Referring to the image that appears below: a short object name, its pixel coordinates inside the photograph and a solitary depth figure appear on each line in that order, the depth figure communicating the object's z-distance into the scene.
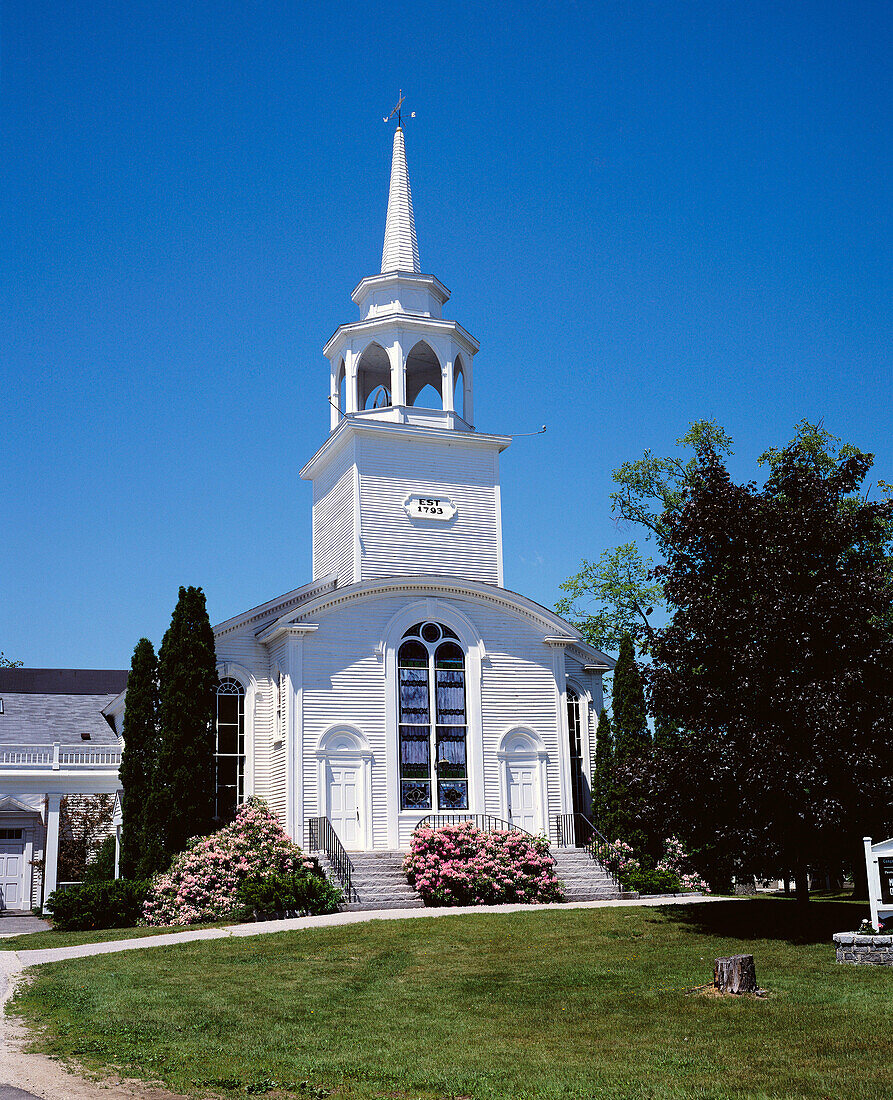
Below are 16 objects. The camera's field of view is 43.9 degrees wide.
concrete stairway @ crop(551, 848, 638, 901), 24.20
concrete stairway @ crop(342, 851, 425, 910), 22.59
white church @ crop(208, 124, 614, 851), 25.84
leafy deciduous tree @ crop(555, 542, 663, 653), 37.56
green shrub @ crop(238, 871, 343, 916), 21.23
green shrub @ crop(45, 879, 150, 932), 21.28
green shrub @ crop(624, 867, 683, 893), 24.66
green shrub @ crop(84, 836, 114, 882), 27.45
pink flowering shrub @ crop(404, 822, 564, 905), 23.02
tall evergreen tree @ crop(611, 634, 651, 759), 28.17
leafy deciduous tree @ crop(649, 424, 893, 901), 15.77
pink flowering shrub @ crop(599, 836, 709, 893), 24.70
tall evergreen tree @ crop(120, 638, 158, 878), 24.42
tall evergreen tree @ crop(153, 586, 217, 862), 24.30
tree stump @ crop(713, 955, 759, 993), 12.00
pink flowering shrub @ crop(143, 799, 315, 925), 22.14
